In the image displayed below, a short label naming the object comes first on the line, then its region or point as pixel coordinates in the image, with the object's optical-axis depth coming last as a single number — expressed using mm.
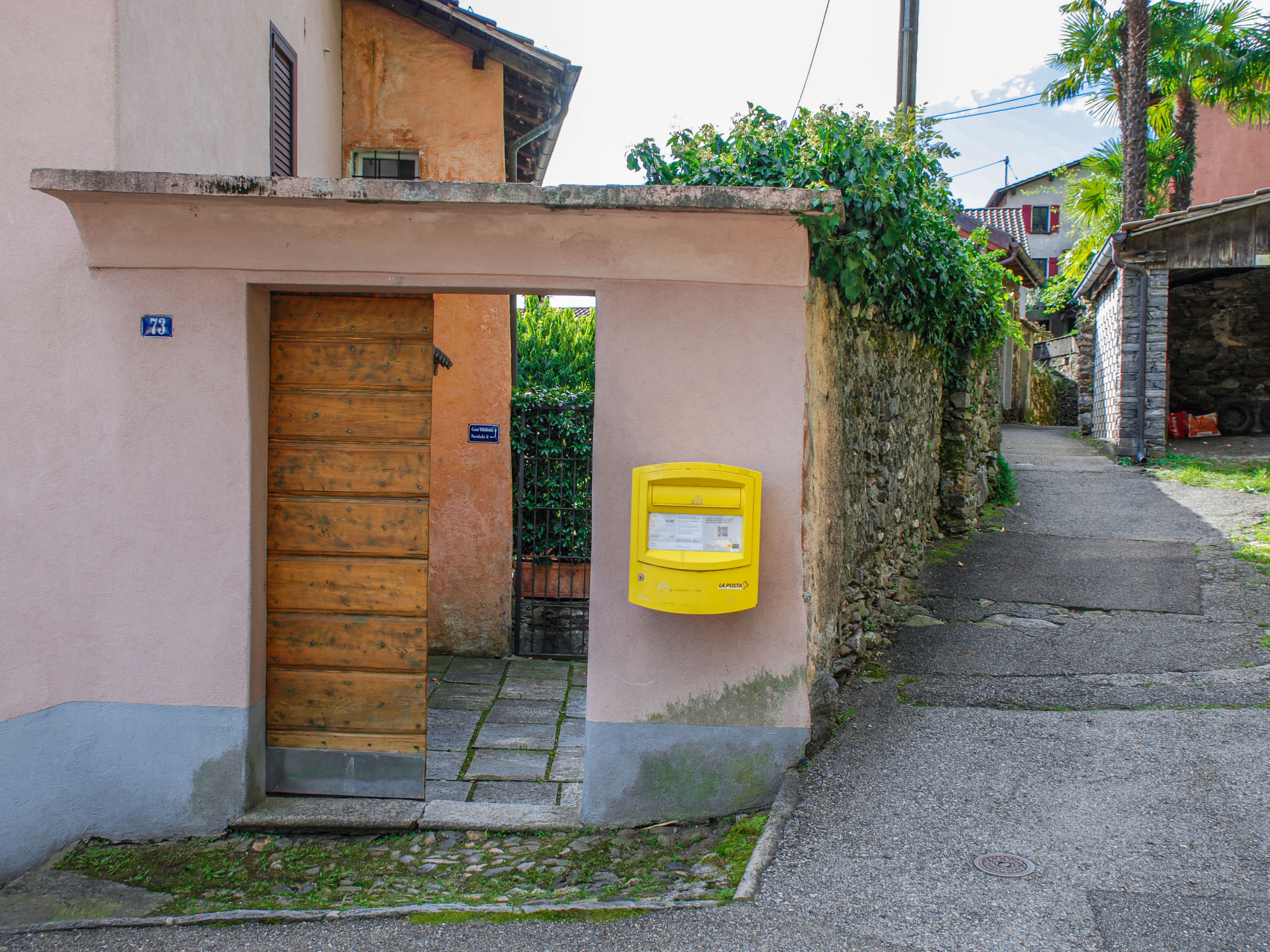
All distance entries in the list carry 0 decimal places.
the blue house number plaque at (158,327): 4148
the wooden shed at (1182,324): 11758
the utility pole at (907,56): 10203
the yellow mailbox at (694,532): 3826
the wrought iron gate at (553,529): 7852
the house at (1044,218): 37281
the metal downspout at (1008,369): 19688
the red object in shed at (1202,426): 14844
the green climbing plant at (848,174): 4457
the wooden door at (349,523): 4453
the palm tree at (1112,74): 14570
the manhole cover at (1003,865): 3297
